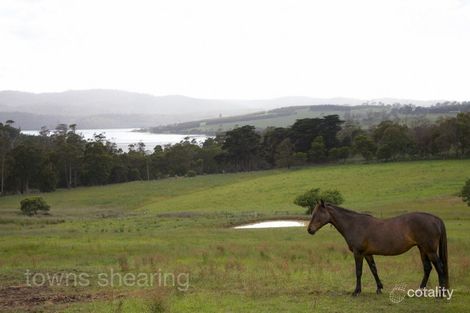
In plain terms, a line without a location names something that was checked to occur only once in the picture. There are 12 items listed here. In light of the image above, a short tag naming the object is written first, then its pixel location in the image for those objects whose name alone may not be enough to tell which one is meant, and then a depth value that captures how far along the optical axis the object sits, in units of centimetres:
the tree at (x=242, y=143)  11569
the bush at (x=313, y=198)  4728
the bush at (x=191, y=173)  11394
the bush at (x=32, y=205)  6265
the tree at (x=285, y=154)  10875
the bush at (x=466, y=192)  4238
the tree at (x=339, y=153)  10432
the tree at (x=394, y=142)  9756
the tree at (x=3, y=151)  9814
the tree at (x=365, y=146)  10000
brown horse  1260
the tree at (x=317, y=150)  10673
